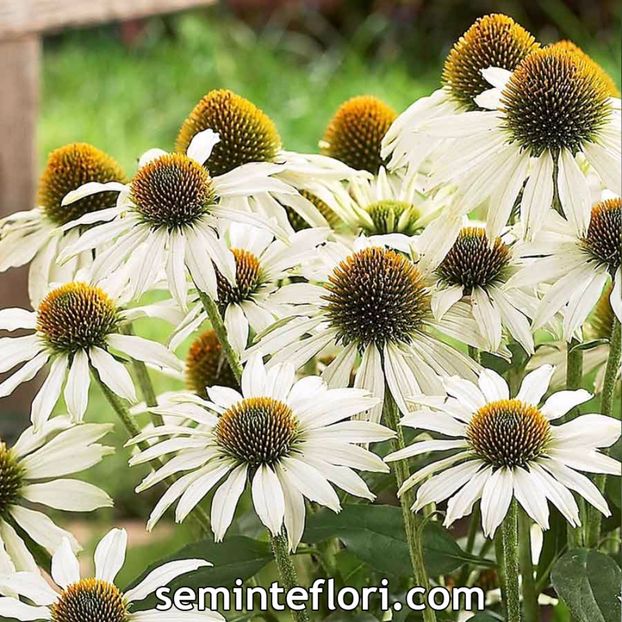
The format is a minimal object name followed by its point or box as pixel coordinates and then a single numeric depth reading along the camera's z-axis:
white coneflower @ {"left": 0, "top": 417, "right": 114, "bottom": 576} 1.26
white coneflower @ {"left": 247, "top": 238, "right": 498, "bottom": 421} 1.23
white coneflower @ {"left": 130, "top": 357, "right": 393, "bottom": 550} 1.19
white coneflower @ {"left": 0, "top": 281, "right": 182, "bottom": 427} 1.26
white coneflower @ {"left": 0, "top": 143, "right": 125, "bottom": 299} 1.37
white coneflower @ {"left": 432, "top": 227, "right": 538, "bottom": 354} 1.24
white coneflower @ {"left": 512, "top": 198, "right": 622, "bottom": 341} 1.22
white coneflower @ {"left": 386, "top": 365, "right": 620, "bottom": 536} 1.17
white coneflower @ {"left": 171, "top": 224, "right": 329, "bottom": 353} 1.27
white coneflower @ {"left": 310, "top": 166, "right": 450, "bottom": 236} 1.35
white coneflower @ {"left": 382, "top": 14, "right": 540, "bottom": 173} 1.31
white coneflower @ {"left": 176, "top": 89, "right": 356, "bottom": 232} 1.32
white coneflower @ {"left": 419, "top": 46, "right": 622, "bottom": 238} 1.23
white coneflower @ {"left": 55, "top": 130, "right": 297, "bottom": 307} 1.24
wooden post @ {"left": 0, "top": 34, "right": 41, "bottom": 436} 2.33
